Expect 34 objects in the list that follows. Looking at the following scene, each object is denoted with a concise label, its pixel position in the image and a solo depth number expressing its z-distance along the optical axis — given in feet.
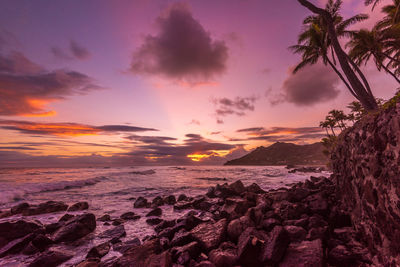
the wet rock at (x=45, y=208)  32.01
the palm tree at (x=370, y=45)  55.26
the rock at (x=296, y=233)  14.84
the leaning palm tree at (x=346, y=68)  34.09
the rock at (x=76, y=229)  20.56
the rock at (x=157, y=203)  37.75
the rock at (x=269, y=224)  17.78
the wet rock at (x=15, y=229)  19.93
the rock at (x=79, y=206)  34.81
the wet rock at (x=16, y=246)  17.67
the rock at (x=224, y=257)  13.04
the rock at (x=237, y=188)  42.98
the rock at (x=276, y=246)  12.51
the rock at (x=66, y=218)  27.31
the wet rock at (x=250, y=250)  12.95
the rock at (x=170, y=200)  39.93
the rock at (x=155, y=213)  30.41
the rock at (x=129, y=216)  28.91
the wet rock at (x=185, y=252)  14.14
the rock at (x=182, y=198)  42.24
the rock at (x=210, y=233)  16.01
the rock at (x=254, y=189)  43.82
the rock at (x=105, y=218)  27.85
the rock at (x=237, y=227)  17.30
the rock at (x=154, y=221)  26.78
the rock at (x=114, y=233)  21.77
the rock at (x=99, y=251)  16.97
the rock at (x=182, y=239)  17.16
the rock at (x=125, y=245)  18.39
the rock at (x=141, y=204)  37.40
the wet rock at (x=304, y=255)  11.72
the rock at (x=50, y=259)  15.42
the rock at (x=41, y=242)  18.74
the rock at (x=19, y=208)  33.23
